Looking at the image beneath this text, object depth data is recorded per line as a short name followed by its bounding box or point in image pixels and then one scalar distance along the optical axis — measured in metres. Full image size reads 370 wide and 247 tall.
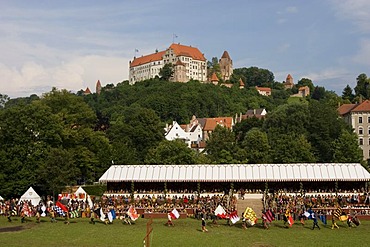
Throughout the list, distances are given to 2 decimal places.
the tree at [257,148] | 56.03
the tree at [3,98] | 109.46
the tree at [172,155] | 53.66
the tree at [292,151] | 54.62
